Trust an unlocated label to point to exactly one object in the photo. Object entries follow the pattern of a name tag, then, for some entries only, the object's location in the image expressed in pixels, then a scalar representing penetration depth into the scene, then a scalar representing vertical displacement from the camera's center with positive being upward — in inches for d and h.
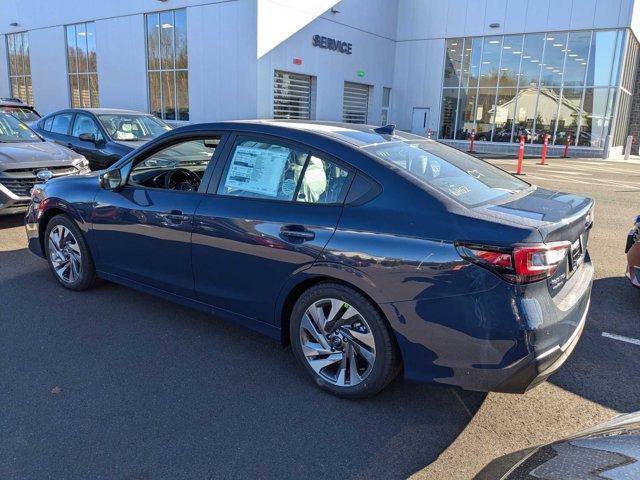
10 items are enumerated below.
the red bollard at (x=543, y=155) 757.4 -46.9
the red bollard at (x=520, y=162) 595.8 -46.7
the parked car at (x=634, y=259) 181.9 -45.9
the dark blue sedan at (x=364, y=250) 104.8 -30.6
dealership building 796.0 +89.1
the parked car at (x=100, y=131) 375.9 -17.7
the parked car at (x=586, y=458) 61.5 -41.4
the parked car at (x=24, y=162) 281.1 -31.7
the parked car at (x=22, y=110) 499.2 -5.1
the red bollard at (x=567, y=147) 913.5 -42.4
